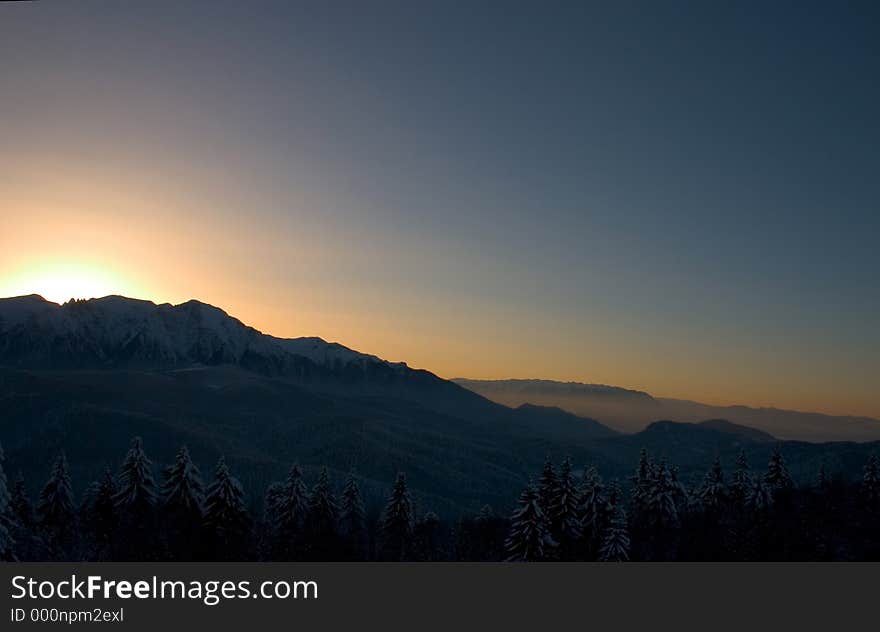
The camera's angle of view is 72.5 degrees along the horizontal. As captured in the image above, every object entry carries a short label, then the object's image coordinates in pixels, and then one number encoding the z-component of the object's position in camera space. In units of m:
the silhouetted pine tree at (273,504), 54.12
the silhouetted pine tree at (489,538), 69.69
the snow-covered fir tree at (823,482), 78.81
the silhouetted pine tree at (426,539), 68.56
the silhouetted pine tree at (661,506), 57.19
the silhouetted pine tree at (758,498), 64.12
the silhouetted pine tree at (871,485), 61.03
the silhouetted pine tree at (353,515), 59.75
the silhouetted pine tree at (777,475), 67.88
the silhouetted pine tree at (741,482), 65.50
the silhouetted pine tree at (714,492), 65.75
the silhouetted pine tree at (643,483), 59.95
